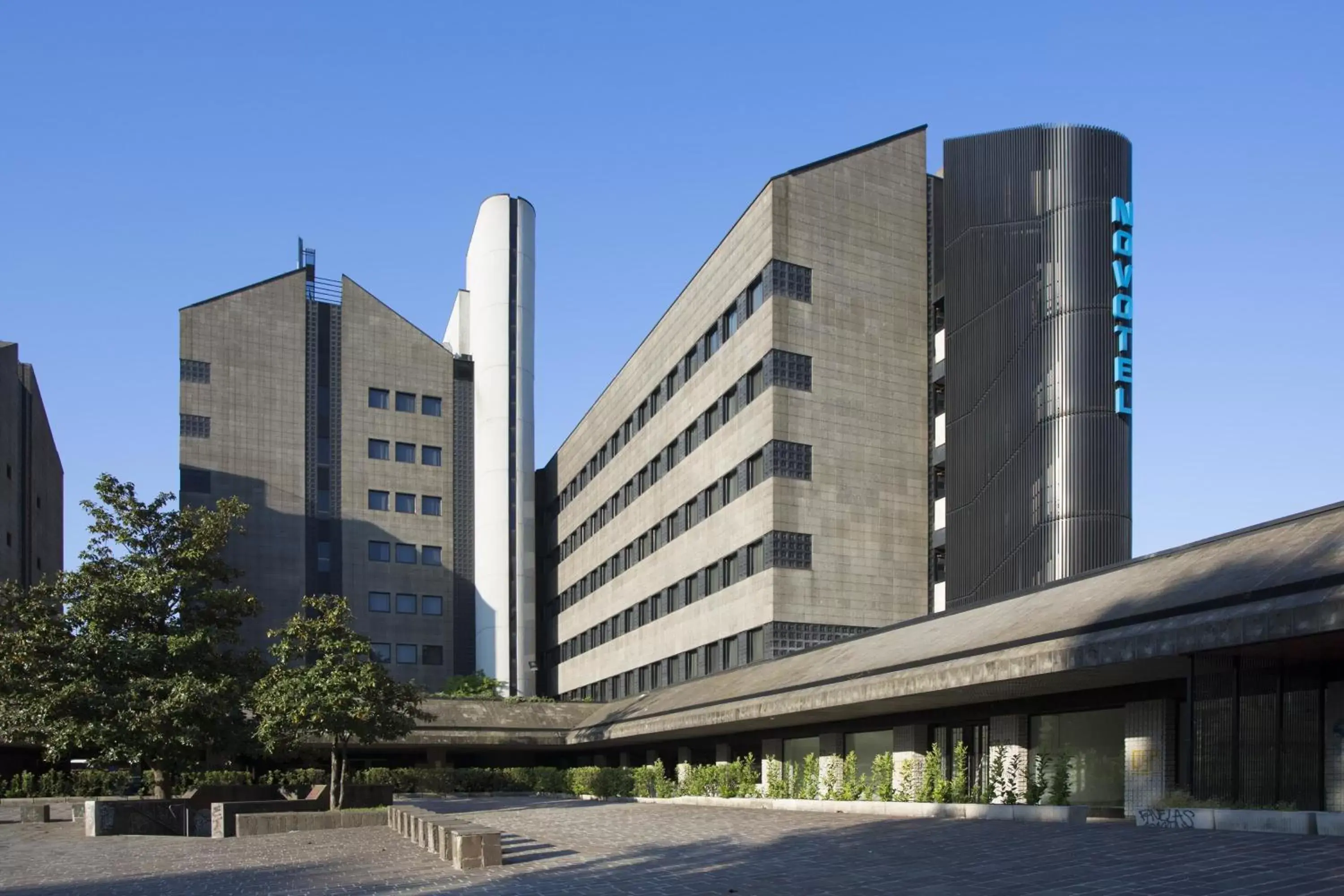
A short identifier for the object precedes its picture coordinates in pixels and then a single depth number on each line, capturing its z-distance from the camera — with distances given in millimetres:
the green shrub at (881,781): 30453
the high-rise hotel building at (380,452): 78062
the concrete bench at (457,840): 20656
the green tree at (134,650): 37469
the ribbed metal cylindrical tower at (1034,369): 43062
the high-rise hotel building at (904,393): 43906
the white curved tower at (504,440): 81688
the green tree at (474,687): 75062
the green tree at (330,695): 37469
